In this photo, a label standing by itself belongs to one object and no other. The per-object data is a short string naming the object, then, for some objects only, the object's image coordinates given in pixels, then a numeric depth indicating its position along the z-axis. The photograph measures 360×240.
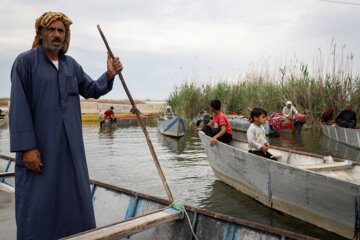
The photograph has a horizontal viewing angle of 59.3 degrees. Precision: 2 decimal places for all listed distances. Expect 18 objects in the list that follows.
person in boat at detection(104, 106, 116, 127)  21.82
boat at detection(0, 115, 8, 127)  23.09
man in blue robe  2.03
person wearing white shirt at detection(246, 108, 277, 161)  5.20
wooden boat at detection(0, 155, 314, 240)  2.24
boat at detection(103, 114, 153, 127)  23.43
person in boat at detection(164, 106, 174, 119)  16.79
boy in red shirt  6.30
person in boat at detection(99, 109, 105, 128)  21.63
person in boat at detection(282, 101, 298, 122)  13.92
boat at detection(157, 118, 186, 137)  14.43
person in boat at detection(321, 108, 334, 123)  13.43
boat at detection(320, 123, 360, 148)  10.35
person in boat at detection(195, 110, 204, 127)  14.38
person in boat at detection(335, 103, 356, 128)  11.38
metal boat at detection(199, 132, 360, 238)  3.57
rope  2.72
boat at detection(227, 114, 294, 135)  14.13
